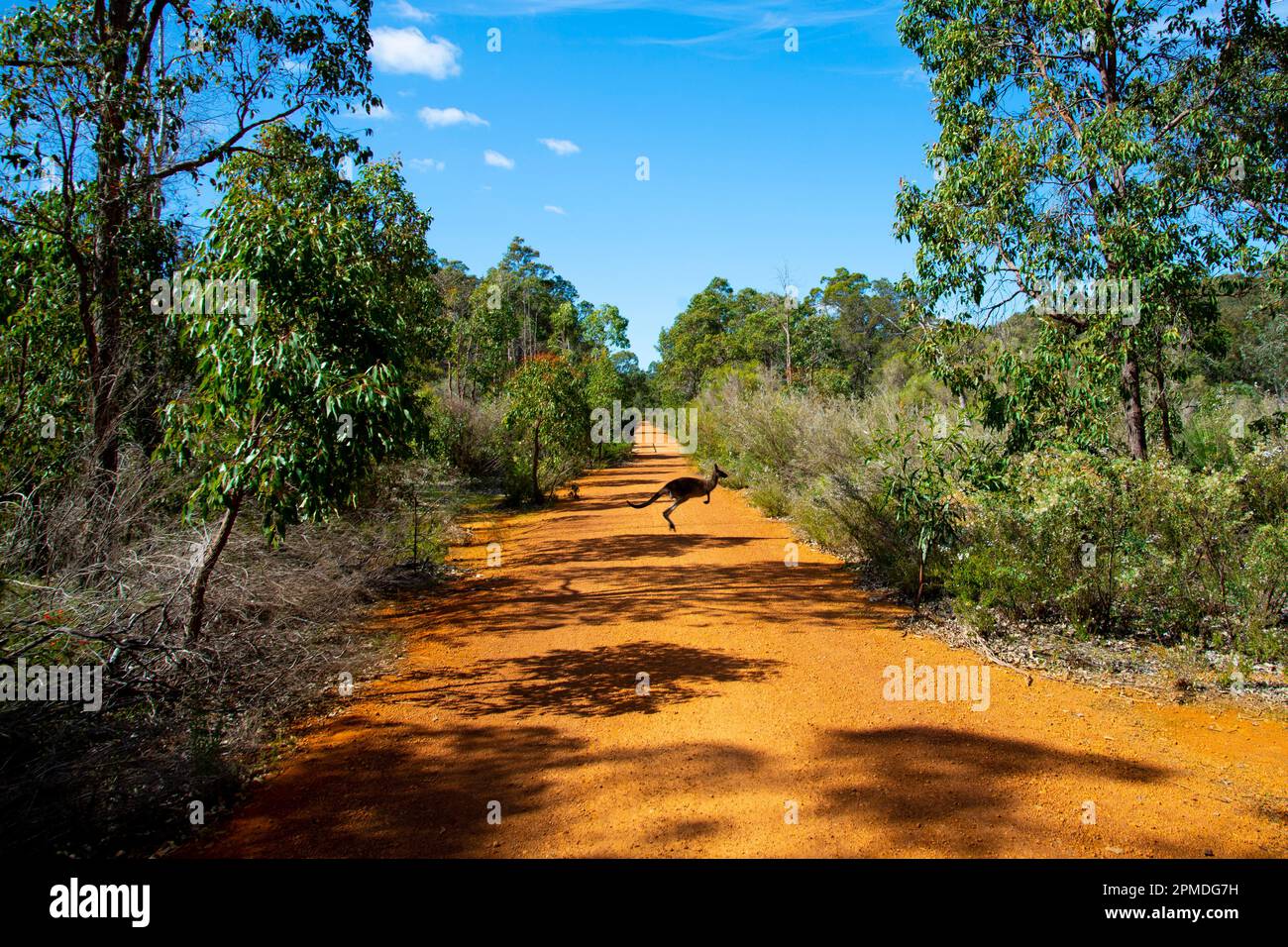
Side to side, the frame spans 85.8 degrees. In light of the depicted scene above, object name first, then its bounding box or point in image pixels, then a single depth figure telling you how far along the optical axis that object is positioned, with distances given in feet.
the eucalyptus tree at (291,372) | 16.30
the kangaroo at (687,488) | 35.24
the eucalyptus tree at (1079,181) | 25.41
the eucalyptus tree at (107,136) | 23.04
